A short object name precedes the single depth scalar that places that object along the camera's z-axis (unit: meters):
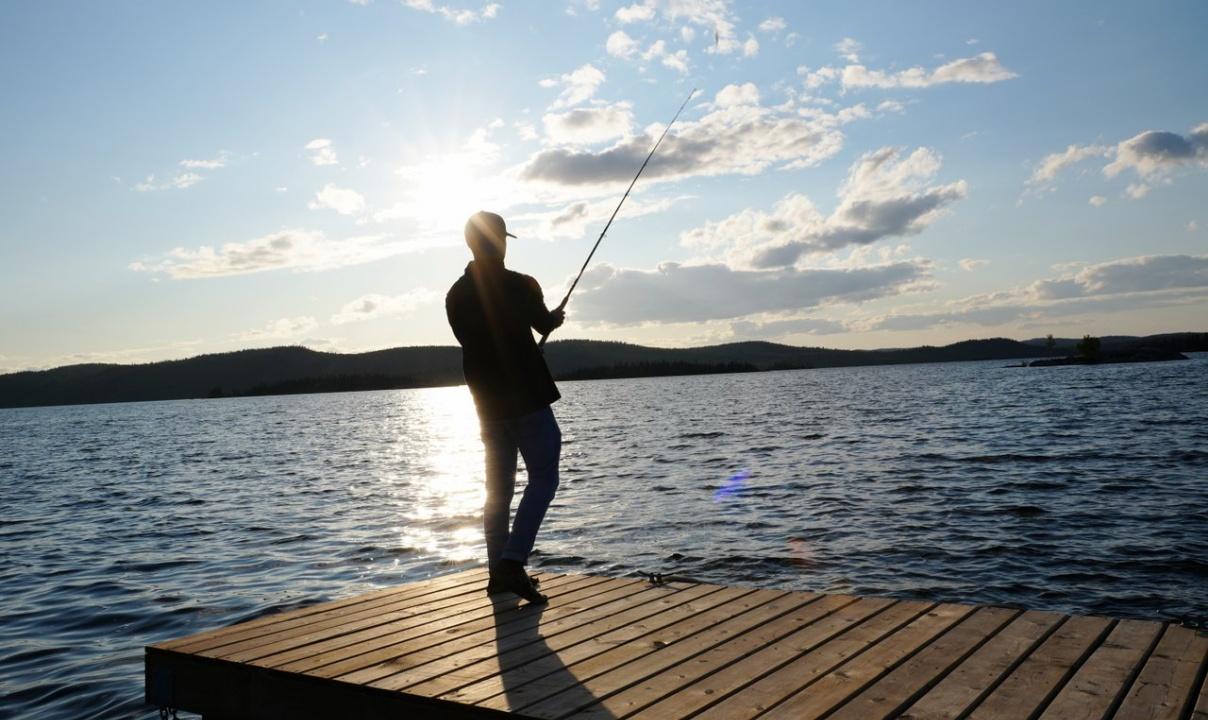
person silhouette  6.07
